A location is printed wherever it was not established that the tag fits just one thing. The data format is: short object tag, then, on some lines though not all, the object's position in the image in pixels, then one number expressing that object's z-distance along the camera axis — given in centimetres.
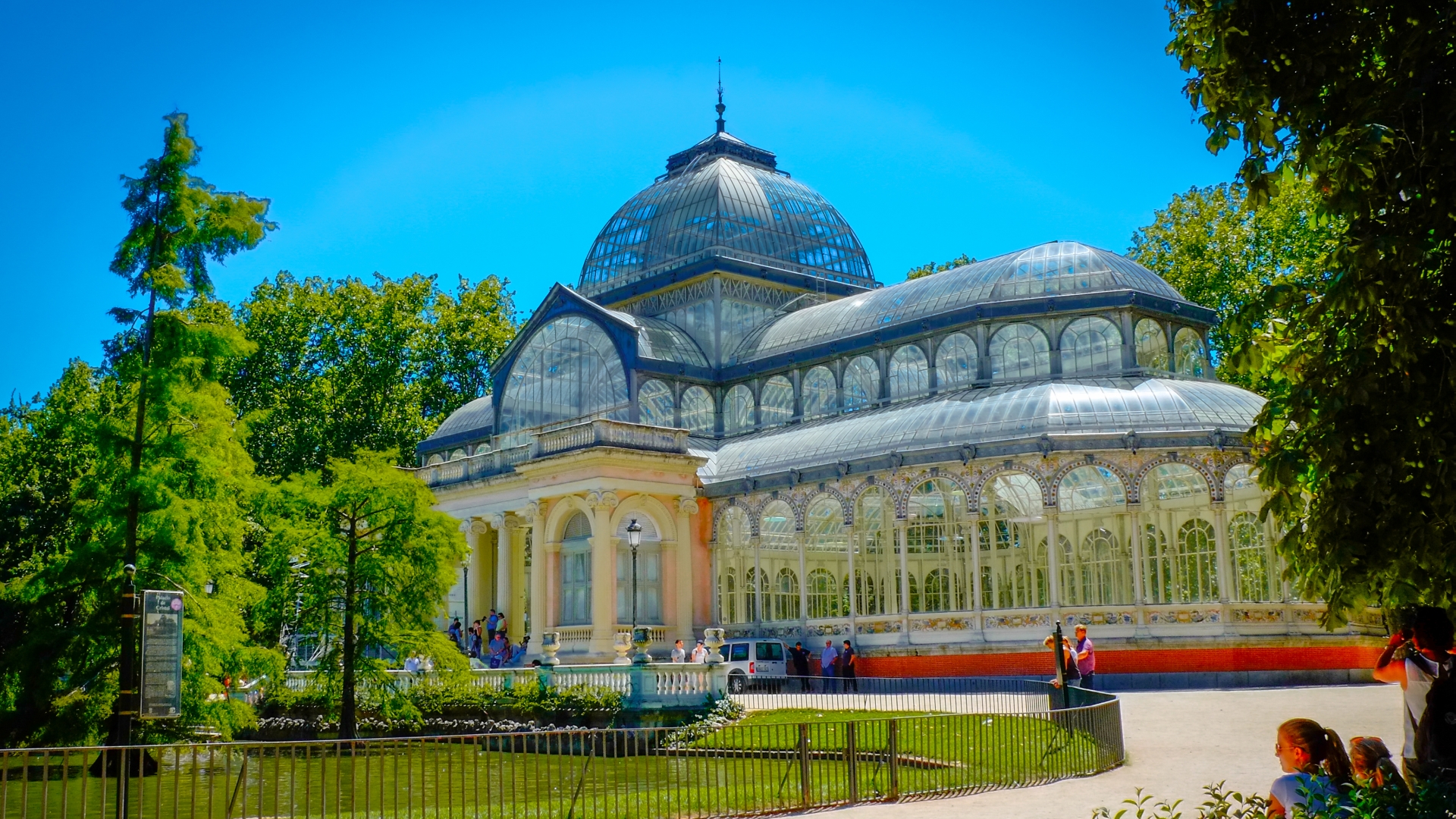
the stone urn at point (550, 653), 3161
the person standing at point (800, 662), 3688
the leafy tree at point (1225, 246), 4578
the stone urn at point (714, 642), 2914
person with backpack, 960
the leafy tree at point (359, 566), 2862
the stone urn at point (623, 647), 3077
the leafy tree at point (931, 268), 6375
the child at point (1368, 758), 890
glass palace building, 3434
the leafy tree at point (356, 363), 5609
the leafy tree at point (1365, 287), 852
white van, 3575
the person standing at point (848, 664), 3512
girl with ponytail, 812
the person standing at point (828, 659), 3541
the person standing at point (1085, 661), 2603
